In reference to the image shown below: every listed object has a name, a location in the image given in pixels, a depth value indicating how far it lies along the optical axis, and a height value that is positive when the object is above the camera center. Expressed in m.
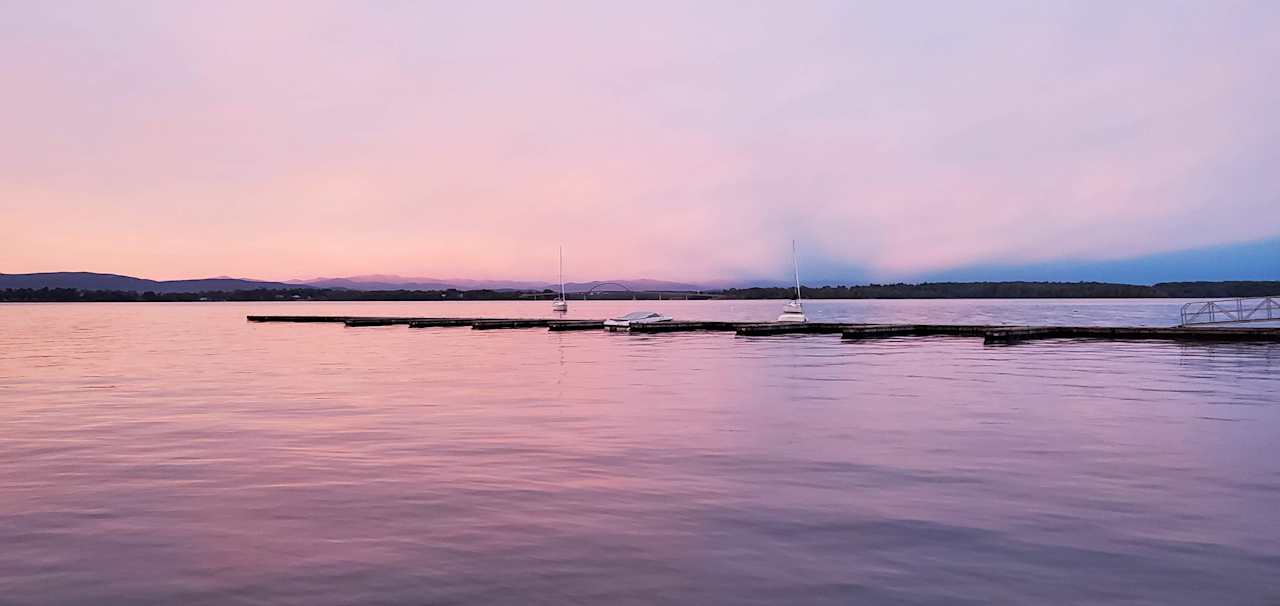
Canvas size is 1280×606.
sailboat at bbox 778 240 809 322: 84.18 -1.67
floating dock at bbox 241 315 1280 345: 50.84 -2.52
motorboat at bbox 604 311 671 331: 72.60 -1.87
